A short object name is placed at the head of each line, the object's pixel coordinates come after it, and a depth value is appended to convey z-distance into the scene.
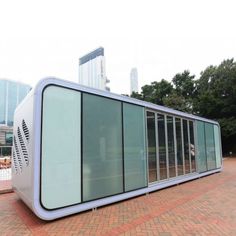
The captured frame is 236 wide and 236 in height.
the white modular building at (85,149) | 3.90
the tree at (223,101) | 19.56
